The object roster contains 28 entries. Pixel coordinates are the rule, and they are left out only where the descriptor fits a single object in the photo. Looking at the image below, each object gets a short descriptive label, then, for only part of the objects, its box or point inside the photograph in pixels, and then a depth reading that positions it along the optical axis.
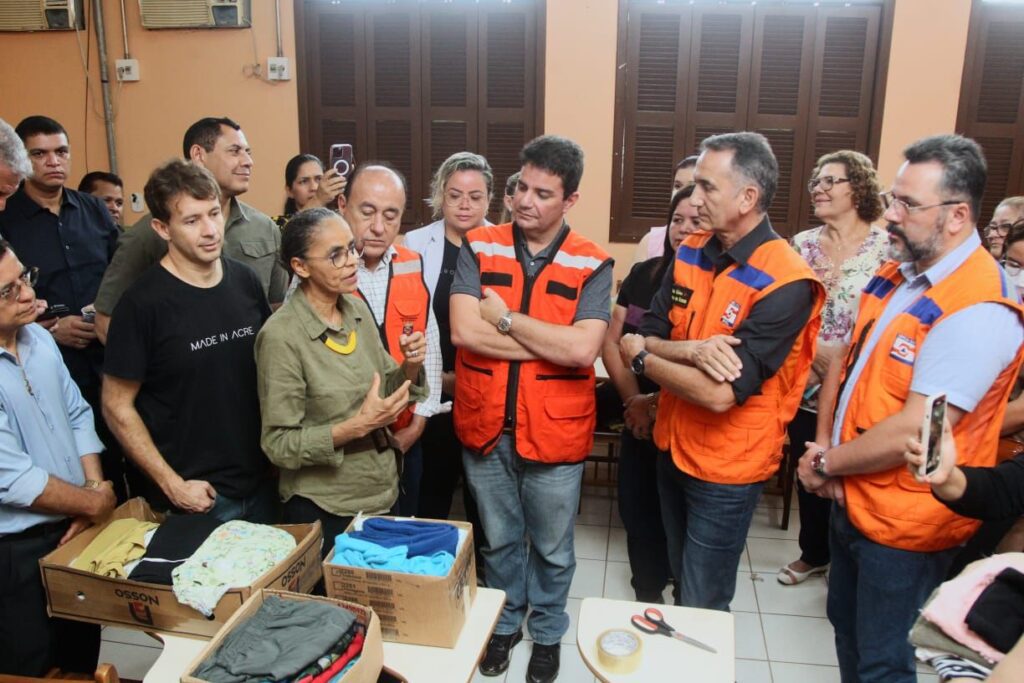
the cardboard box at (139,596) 1.54
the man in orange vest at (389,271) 2.35
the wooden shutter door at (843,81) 4.67
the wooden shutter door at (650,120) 4.76
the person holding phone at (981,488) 1.42
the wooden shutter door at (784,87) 4.72
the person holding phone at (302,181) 4.02
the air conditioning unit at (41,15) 5.01
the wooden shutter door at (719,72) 4.74
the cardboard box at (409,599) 1.50
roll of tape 1.53
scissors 1.63
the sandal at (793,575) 3.01
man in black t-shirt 1.87
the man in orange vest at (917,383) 1.54
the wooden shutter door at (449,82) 4.91
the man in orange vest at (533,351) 2.10
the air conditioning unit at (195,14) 4.95
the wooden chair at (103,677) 1.38
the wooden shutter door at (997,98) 4.57
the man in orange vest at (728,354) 1.79
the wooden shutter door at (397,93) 4.95
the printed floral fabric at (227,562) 1.51
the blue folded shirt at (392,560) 1.53
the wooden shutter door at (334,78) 4.99
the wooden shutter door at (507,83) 4.87
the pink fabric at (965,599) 1.12
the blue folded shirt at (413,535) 1.59
